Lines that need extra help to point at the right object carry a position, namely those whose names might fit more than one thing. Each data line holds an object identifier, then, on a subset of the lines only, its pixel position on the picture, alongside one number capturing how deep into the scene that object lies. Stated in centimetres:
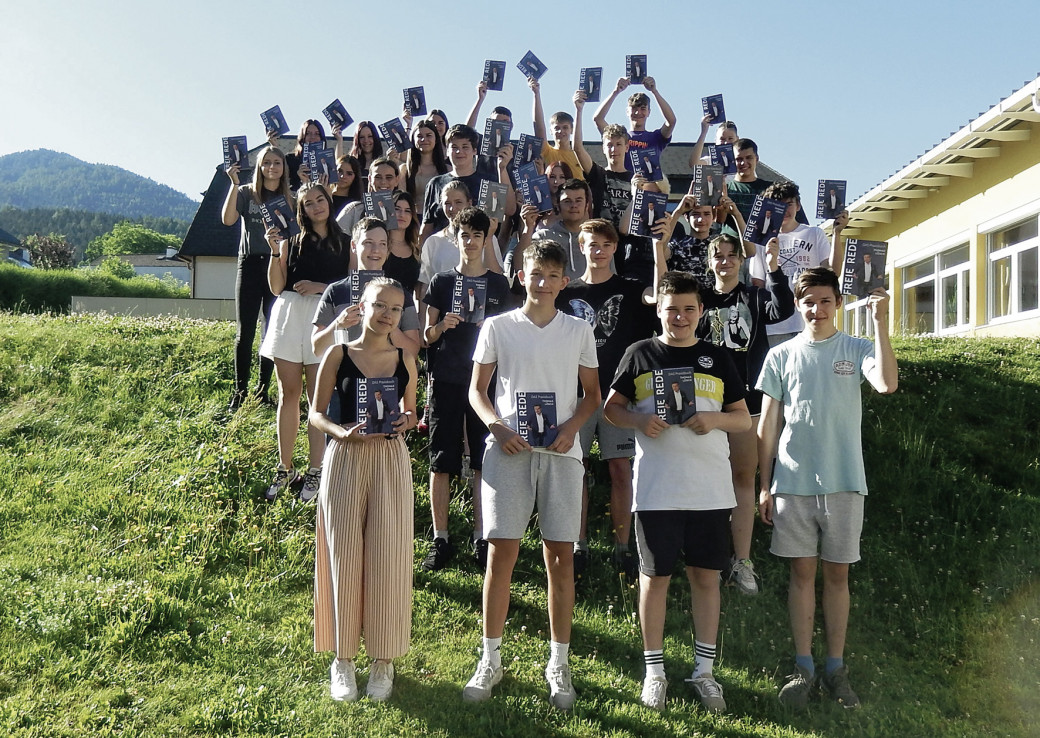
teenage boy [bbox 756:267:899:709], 421
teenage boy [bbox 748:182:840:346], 590
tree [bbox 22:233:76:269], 6681
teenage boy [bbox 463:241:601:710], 410
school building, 1341
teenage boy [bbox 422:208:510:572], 524
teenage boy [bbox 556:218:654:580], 513
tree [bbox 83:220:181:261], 11956
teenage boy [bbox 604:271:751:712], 407
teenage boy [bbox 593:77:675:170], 784
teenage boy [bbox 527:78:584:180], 769
